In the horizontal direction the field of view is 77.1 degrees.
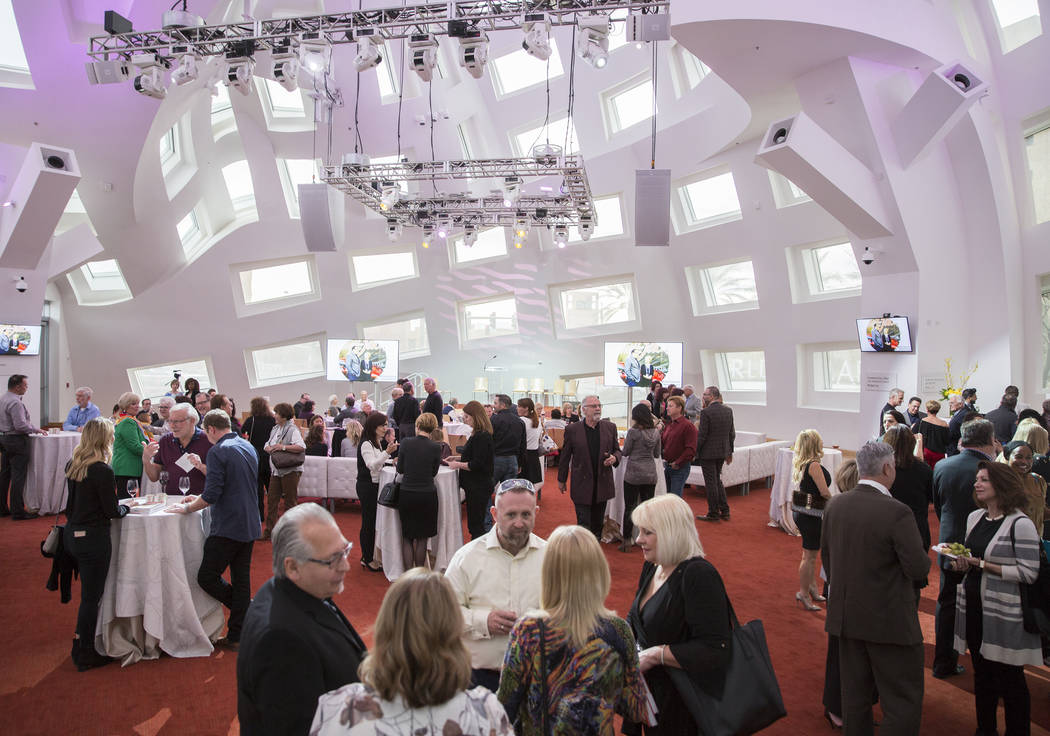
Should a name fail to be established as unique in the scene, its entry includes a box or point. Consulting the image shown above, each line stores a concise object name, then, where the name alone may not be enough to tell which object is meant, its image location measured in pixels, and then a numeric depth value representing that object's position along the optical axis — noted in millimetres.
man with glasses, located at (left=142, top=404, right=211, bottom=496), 4086
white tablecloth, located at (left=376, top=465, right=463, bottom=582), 5188
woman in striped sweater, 2826
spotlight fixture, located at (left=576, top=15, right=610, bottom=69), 6061
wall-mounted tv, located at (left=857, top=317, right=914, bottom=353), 9336
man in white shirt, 2197
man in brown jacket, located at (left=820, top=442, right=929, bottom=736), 2547
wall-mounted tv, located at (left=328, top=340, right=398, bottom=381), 14656
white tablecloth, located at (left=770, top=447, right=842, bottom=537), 6812
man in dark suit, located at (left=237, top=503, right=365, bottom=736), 1472
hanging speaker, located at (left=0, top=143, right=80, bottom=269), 9041
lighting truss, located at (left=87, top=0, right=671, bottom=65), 6000
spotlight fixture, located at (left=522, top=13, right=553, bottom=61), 6047
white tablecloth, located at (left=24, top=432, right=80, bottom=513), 7141
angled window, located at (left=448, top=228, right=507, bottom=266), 16141
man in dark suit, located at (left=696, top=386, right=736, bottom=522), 7215
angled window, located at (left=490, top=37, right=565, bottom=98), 14344
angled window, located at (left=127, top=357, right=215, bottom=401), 15430
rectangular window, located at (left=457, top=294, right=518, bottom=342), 16750
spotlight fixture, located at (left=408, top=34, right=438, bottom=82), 6402
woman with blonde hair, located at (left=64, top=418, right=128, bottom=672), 3576
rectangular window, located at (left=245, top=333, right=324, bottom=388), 15953
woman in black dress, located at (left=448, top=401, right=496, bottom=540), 5297
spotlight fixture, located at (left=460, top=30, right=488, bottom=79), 6230
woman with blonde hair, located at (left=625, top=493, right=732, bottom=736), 2049
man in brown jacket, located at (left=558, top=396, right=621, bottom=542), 5578
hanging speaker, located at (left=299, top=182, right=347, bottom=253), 10586
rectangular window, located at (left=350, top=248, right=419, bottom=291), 16469
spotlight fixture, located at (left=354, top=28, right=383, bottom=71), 6465
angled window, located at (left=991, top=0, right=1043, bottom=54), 8469
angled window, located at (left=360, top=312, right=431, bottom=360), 16844
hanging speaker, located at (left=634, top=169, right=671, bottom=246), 9055
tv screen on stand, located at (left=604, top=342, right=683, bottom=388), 13071
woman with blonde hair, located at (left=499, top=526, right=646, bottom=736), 1722
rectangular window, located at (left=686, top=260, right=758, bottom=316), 13844
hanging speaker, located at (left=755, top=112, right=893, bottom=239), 8375
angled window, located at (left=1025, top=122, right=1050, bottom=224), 8703
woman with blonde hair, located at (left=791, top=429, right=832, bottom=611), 4434
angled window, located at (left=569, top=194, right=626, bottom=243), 14961
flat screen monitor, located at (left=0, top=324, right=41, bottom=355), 9656
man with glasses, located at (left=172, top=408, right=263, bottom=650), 3742
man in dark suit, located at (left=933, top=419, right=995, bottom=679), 3566
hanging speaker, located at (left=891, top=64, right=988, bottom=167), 7887
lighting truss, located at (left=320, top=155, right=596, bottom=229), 10055
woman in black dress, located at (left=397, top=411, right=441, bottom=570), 4723
